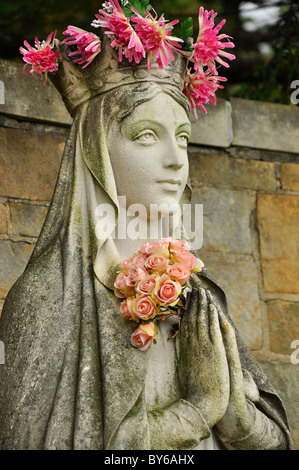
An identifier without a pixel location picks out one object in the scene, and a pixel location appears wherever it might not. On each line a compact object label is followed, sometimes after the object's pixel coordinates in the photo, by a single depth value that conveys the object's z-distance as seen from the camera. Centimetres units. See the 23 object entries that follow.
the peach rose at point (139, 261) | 324
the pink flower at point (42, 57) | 353
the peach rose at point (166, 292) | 316
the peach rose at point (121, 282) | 323
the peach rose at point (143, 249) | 327
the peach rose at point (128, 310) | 319
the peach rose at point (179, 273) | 320
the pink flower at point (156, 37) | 335
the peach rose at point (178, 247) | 326
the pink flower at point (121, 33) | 335
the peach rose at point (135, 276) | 320
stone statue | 307
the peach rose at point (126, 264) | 326
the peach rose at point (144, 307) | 317
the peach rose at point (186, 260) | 324
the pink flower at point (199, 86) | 366
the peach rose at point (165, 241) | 327
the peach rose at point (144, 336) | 317
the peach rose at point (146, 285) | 319
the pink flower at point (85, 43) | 340
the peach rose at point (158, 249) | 323
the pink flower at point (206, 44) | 351
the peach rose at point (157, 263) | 320
